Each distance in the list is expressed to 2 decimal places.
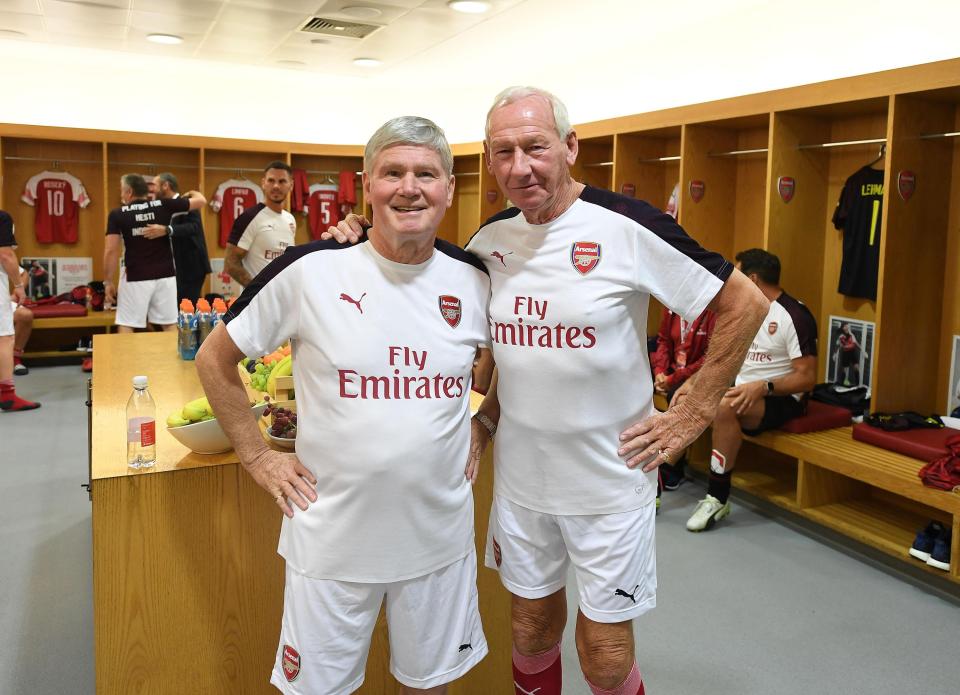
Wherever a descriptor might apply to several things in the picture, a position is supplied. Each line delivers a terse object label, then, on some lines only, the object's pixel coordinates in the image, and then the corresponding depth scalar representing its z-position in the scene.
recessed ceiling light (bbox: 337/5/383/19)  6.20
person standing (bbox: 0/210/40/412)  5.72
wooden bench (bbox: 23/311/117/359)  8.04
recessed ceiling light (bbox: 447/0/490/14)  6.00
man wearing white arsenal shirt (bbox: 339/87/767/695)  1.83
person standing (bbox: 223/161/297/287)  4.98
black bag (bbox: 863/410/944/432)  4.07
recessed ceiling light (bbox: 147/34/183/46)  7.35
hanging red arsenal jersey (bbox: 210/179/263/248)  9.35
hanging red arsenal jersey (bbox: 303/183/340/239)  9.76
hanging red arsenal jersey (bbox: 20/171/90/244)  8.61
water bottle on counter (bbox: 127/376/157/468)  2.01
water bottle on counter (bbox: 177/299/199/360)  3.78
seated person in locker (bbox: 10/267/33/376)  7.75
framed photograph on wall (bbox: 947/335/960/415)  4.36
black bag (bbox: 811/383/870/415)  4.63
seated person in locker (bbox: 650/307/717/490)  4.46
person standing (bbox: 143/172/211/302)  6.54
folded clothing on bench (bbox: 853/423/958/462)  3.78
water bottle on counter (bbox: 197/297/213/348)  3.84
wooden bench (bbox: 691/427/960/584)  3.68
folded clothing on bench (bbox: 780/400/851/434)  4.31
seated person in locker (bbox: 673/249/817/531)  4.25
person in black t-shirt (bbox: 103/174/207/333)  6.36
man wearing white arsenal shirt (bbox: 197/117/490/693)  1.67
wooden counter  2.00
